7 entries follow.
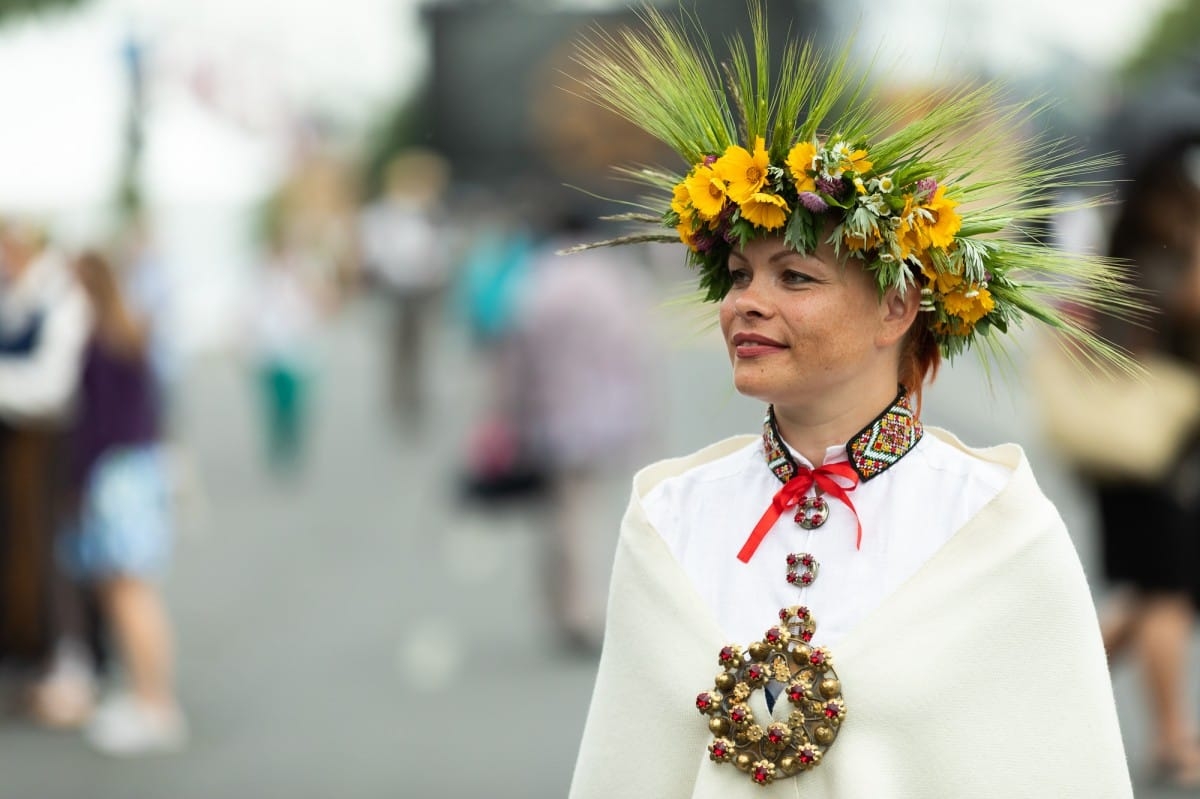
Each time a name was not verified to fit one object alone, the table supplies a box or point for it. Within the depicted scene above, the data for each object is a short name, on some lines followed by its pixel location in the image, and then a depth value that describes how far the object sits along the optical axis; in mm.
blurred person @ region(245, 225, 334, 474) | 26598
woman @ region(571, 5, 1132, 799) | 5415
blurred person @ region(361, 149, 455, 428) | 32642
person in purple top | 14871
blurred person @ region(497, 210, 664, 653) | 17502
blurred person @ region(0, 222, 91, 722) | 15922
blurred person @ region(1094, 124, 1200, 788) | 12739
